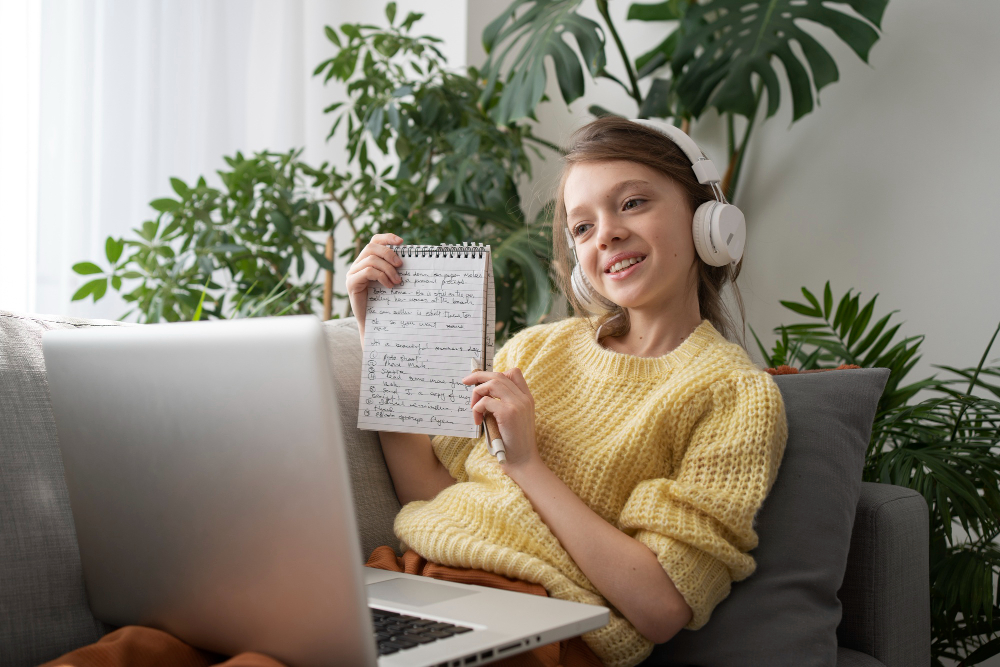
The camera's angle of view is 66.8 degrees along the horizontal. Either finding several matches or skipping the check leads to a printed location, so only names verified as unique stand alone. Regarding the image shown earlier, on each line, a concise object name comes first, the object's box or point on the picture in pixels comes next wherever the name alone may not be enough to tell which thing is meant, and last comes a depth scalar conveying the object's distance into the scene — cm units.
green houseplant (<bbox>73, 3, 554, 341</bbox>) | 190
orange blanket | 63
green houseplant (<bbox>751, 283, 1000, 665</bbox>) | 124
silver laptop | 54
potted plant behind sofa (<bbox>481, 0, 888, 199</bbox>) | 185
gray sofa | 81
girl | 90
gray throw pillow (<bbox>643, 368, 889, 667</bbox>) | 90
